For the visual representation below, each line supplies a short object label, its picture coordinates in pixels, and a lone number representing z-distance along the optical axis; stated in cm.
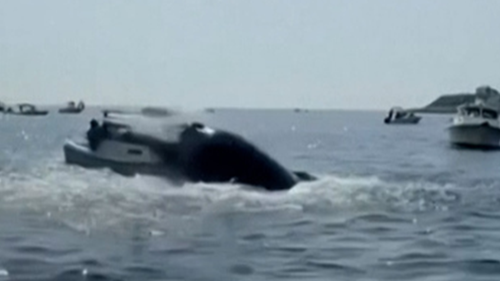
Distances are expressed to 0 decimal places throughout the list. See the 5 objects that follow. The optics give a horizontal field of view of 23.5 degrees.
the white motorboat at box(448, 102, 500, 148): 8094
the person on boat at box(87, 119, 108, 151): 4244
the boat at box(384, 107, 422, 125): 19738
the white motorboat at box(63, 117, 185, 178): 3725
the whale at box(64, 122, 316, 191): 3388
